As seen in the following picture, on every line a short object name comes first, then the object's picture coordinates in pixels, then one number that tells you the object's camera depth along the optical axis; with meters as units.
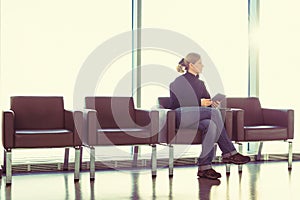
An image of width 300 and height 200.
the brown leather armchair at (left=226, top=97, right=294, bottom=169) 5.91
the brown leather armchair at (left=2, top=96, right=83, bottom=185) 4.96
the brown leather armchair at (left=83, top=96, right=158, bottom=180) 5.27
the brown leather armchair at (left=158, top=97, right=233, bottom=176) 5.51
